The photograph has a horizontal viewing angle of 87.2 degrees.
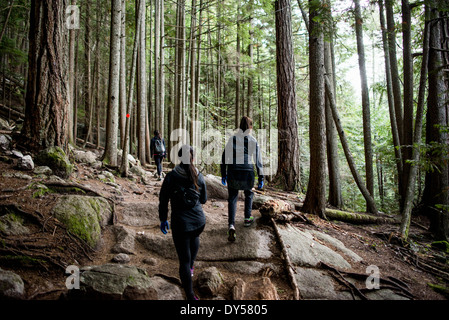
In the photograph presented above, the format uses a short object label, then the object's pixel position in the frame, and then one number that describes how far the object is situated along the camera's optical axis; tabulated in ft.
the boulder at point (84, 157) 28.43
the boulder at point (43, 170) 17.47
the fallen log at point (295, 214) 16.57
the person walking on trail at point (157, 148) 32.60
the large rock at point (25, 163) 17.20
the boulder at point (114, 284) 9.77
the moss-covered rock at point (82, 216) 13.89
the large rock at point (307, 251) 13.65
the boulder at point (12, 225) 11.70
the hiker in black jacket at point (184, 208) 10.25
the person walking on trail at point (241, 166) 14.93
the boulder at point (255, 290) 10.73
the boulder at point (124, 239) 14.49
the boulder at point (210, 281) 11.09
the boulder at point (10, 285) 8.76
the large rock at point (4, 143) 18.69
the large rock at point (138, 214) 18.42
